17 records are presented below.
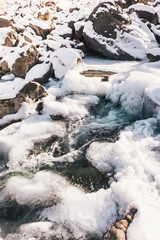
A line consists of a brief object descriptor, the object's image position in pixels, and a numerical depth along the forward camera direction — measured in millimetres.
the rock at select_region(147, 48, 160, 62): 6803
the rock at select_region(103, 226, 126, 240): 2002
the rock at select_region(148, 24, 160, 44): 8378
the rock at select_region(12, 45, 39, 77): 6438
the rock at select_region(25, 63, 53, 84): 6116
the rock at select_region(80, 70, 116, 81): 6133
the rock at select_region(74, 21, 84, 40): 8625
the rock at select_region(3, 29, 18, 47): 8023
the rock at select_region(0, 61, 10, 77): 6689
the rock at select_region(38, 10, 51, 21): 11427
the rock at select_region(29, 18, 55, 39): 9333
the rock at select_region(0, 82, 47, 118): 4539
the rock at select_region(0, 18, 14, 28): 9195
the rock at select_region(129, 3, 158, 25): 9207
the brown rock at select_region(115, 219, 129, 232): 2113
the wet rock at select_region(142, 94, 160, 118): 4039
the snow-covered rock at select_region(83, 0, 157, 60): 7695
